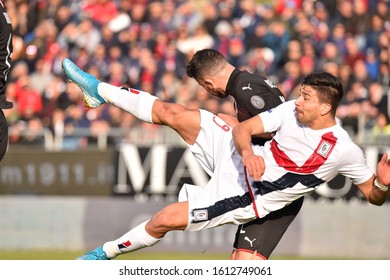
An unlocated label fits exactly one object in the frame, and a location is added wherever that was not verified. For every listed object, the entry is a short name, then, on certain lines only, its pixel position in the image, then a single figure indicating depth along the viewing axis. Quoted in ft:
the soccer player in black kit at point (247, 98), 55.21
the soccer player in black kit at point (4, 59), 54.75
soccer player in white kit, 51.67
